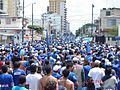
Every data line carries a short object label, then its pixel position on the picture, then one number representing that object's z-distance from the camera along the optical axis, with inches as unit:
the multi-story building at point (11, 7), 3095.7
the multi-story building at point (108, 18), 3132.4
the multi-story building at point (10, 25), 2196.4
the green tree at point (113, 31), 2562.3
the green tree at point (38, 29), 3216.0
